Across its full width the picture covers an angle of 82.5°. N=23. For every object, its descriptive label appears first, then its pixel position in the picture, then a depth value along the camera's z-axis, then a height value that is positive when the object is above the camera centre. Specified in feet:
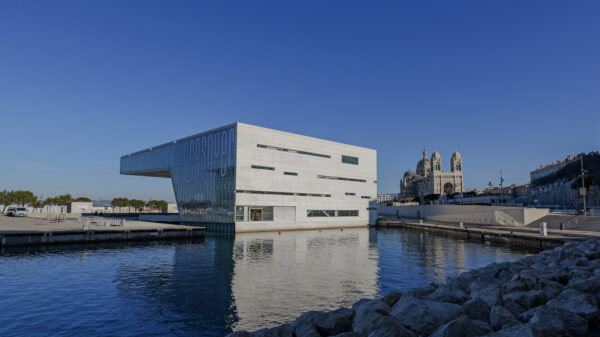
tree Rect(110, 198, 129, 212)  486.92 +0.07
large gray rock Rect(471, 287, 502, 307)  36.65 -10.47
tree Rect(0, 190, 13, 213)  450.30 +5.75
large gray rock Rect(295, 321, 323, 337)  32.42 -12.38
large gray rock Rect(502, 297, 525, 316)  35.02 -10.98
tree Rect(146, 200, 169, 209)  557.58 -1.76
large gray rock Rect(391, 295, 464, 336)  30.58 -10.45
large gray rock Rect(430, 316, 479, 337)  25.84 -9.70
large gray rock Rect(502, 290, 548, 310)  37.60 -10.76
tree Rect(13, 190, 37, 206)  455.22 +7.09
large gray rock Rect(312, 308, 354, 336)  33.99 -12.13
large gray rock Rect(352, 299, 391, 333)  30.87 -11.05
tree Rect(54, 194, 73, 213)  515.09 +4.90
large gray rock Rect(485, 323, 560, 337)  22.74 -8.83
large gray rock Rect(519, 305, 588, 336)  26.41 -9.48
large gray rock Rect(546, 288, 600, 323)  30.73 -9.84
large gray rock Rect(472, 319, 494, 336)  26.96 -10.14
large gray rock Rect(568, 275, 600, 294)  39.99 -9.97
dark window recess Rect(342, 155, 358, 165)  273.33 +33.68
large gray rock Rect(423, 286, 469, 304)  41.14 -11.59
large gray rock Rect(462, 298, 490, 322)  33.47 -10.74
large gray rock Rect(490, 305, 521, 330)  29.68 -10.34
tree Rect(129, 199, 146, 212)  506.89 -1.51
